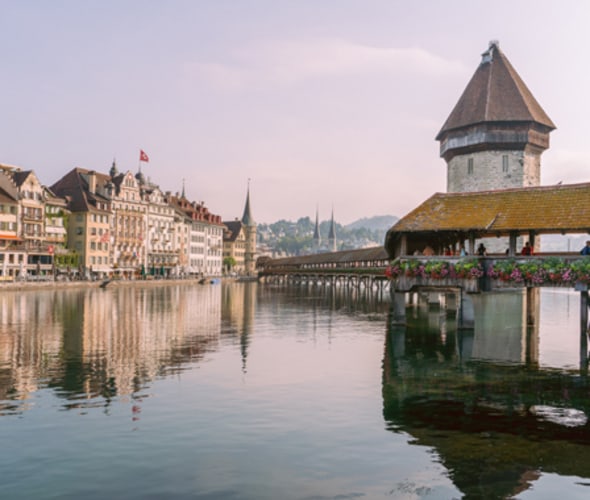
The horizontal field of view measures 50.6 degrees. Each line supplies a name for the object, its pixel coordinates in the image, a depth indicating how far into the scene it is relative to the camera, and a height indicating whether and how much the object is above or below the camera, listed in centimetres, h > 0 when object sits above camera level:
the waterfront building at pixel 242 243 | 17050 +514
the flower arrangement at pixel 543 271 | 2647 -39
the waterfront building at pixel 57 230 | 9131 +448
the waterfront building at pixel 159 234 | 11994 +524
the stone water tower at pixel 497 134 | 6800 +1415
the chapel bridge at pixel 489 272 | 2686 -44
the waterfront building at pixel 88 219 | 9762 +662
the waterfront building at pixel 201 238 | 13738 +516
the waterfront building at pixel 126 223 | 10738 +672
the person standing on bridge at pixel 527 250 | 2979 +60
